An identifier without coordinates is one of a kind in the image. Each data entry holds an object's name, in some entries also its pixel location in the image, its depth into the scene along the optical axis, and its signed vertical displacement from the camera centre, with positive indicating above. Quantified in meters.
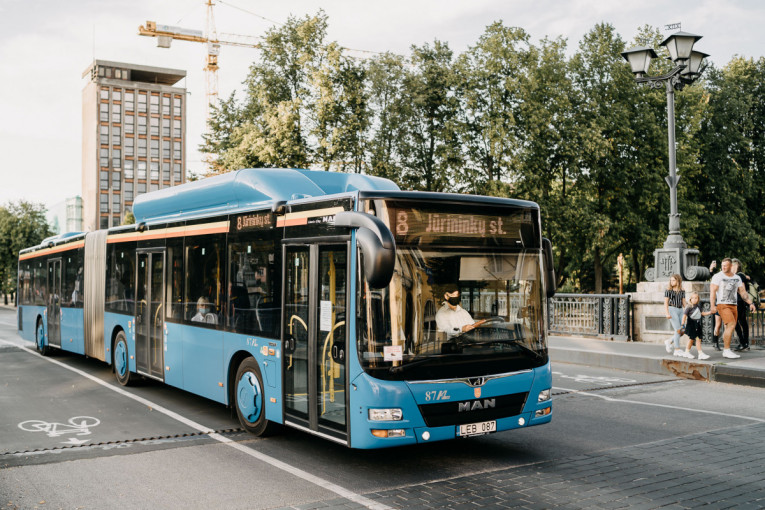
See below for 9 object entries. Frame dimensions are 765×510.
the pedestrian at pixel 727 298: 13.86 -0.47
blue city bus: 6.07 -0.32
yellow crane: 113.81 +41.01
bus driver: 6.21 -0.35
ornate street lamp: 16.05 +4.19
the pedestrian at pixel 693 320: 13.84 -0.91
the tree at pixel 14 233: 67.31 +4.37
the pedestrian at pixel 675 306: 14.46 -0.65
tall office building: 105.75 +21.39
